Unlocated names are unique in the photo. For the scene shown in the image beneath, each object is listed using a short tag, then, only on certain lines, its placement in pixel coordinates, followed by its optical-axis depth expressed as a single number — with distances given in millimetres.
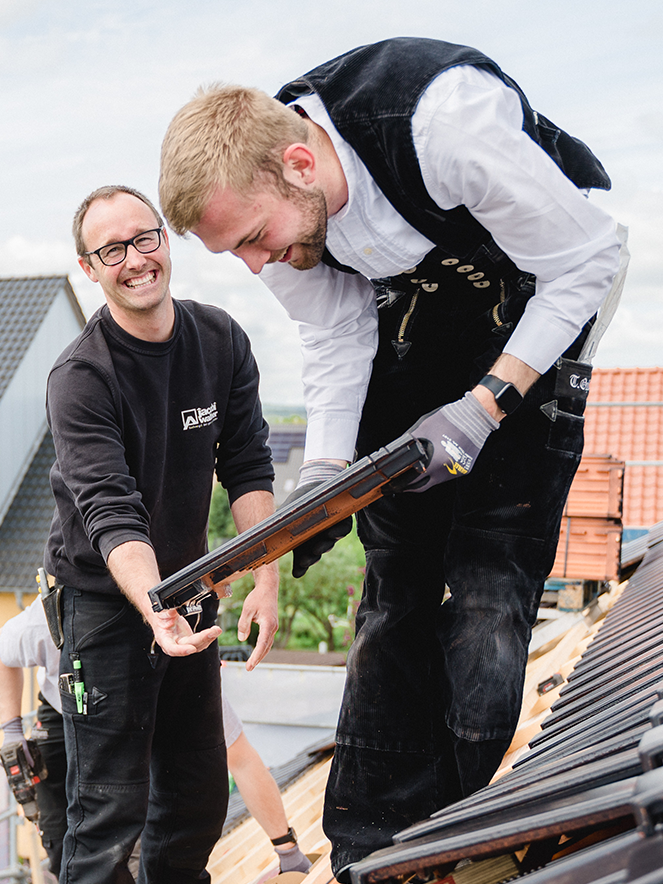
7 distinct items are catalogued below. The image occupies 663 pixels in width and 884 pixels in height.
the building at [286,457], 26781
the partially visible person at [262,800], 3141
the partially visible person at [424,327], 1544
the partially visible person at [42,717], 3076
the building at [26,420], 12625
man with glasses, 2209
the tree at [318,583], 24781
